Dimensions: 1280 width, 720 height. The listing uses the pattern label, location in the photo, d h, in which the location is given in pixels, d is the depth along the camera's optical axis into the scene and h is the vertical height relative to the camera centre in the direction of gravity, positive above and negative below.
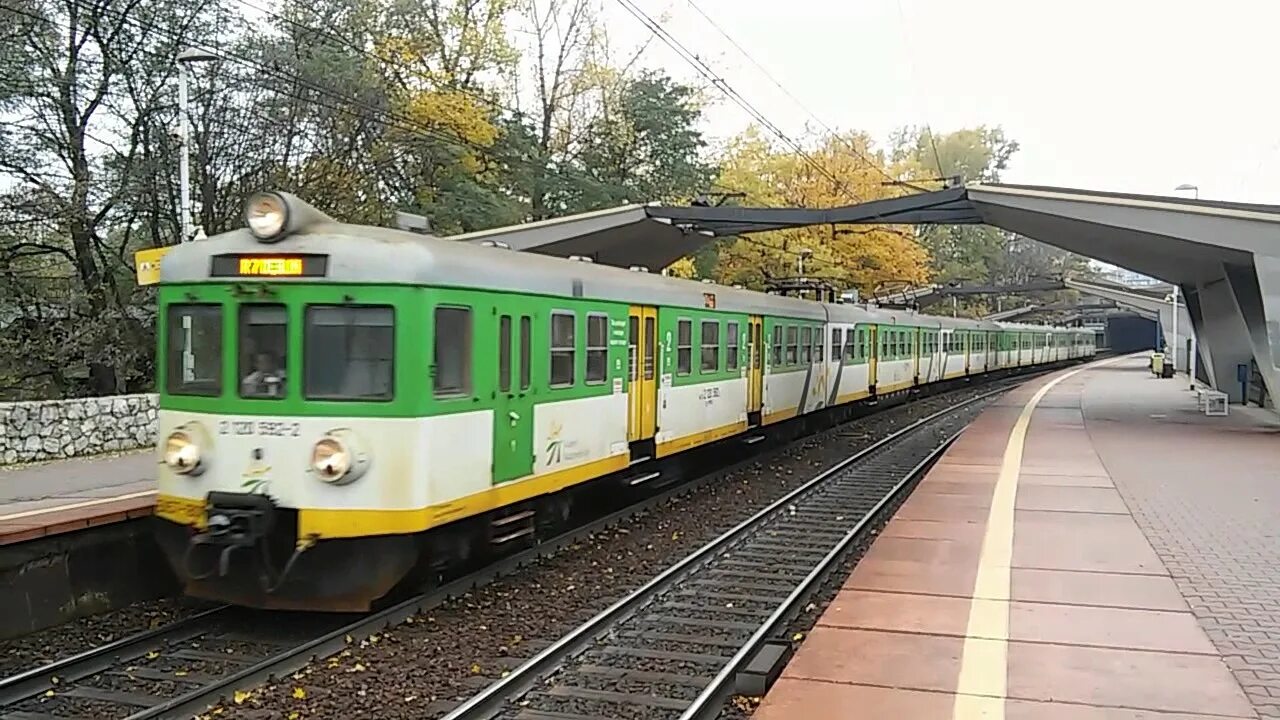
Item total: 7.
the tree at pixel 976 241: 74.19 +7.73
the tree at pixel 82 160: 19.48 +3.06
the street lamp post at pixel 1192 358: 36.97 -0.31
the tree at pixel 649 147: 36.50 +6.16
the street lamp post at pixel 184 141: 17.25 +2.93
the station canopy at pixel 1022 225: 20.08 +2.50
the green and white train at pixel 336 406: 8.06 -0.50
